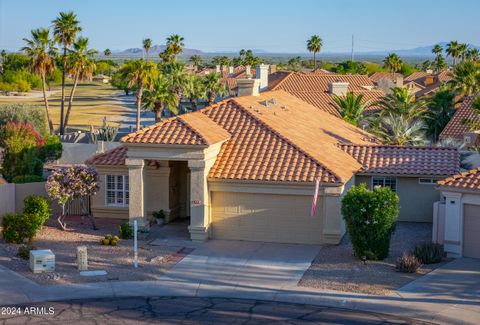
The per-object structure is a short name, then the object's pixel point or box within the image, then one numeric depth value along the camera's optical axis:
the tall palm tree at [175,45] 96.24
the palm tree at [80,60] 70.19
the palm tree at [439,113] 54.94
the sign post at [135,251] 23.20
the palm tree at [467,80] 57.06
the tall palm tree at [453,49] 106.88
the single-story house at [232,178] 26.66
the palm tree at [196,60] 163.00
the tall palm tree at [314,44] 126.31
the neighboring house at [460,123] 51.00
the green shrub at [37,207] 27.49
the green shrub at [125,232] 26.92
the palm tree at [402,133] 38.59
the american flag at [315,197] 25.62
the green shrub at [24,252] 23.95
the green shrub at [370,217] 23.47
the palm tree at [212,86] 72.62
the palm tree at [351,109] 46.16
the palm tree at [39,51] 68.06
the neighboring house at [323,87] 59.52
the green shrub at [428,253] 23.86
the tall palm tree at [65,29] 69.44
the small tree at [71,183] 27.56
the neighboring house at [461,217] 24.55
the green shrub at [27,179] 32.34
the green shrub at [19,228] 25.83
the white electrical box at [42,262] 22.42
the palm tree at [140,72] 59.09
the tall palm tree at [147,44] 122.25
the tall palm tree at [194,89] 66.00
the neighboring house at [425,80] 80.69
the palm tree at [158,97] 57.47
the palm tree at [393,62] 123.83
